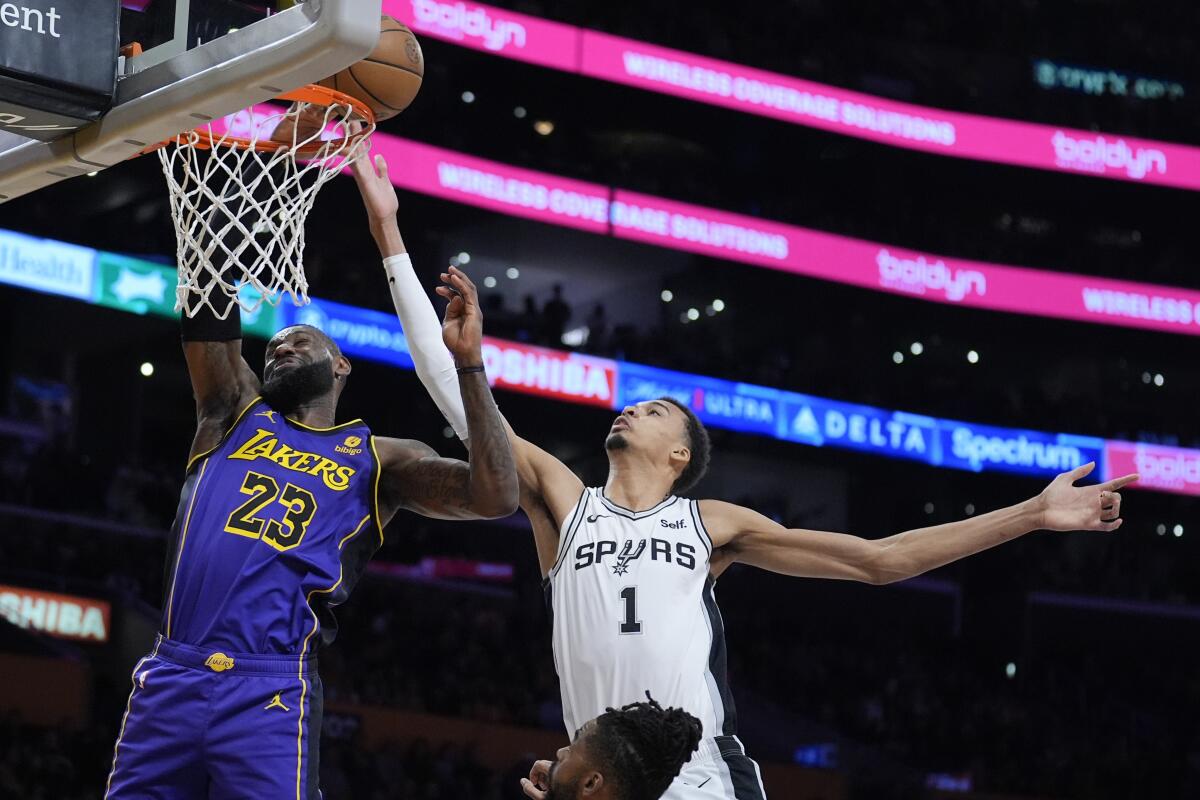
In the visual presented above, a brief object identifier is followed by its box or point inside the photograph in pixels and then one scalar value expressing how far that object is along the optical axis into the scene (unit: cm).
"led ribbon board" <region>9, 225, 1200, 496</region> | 1727
